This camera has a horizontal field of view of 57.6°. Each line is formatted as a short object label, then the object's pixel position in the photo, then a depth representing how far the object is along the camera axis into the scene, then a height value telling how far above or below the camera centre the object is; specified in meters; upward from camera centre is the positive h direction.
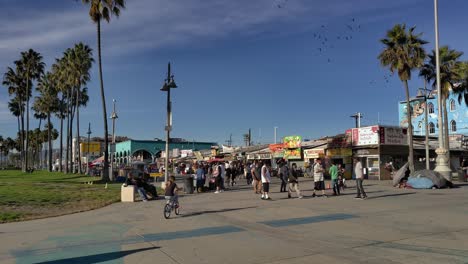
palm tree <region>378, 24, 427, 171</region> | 31.58 +7.52
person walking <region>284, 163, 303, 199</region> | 17.92 -1.05
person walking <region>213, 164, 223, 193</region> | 22.74 -1.11
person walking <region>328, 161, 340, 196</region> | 18.75 -1.09
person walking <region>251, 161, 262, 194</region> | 19.94 -1.22
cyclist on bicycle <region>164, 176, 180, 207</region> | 13.12 -1.08
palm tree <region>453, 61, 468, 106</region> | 33.09 +5.80
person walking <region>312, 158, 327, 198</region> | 18.66 -1.02
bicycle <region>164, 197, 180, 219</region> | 12.74 -1.54
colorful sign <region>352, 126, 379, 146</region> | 34.28 +1.52
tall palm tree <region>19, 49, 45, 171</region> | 60.94 +13.40
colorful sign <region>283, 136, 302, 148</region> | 41.59 +1.39
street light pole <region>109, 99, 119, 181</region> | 37.49 +1.44
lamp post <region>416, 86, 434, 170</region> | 32.41 +0.70
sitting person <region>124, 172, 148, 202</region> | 18.71 -1.16
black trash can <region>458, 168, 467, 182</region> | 28.31 -1.56
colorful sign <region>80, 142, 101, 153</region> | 95.06 +2.57
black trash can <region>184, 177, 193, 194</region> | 22.58 -1.49
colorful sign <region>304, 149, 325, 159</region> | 38.42 +0.17
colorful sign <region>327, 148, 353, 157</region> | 36.53 +0.22
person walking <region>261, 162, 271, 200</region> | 17.55 -1.09
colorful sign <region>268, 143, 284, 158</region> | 44.22 +0.59
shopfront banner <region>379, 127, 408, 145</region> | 34.50 +1.52
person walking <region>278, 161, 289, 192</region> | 20.10 -0.79
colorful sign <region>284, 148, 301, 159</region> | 41.53 +0.21
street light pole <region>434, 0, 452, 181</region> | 23.14 +0.16
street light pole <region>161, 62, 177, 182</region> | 22.80 +3.49
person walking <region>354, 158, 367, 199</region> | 16.98 -0.91
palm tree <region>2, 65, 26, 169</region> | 64.19 +11.66
